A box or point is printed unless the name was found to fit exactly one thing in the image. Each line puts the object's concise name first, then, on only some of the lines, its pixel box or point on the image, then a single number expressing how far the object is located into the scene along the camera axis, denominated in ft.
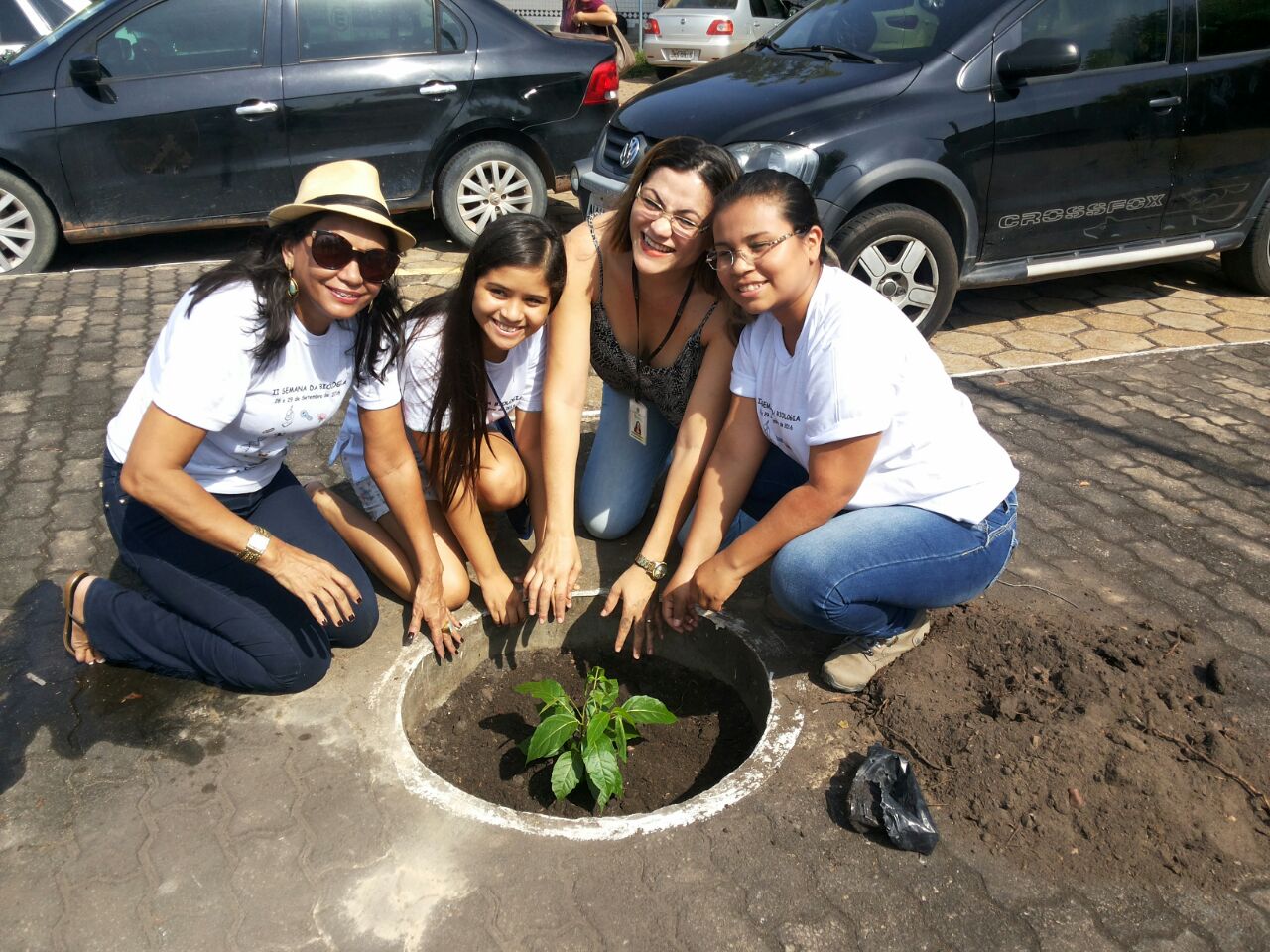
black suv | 17.35
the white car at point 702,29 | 50.11
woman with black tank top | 10.18
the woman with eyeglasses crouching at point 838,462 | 9.05
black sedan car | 21.15
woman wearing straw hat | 8.99
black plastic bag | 8.48
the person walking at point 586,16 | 32.60
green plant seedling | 9.27
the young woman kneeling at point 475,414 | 10.06
